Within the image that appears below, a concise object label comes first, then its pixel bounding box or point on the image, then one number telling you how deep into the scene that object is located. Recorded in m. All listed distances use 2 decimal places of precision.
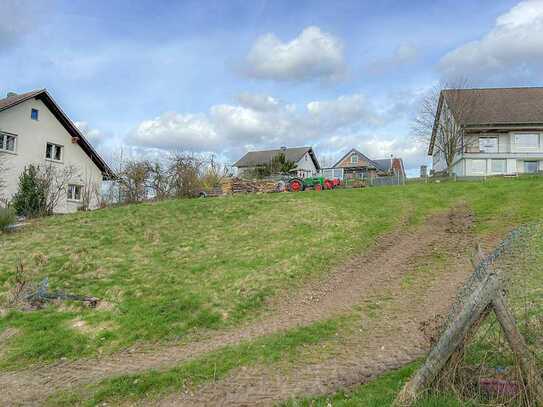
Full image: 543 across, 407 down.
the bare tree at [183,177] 30.08
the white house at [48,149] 29.03
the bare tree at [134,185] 30.09
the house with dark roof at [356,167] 64.56
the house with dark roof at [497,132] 39.72
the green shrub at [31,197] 23.70
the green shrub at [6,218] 17.61
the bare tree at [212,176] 31.98
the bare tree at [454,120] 40.28
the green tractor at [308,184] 29.10
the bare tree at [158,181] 30.66
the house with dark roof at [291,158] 67.94
